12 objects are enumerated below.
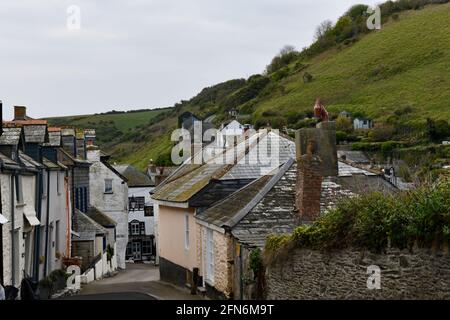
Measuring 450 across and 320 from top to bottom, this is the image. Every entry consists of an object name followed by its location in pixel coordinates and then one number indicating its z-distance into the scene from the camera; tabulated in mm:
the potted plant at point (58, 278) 27500
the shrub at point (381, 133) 85188
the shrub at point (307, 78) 132388
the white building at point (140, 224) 65312
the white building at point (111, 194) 52219
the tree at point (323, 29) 171550
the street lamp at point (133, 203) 65375
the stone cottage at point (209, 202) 22669
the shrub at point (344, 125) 89881
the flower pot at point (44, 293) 24962
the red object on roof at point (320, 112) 19906
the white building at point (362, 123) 94000
